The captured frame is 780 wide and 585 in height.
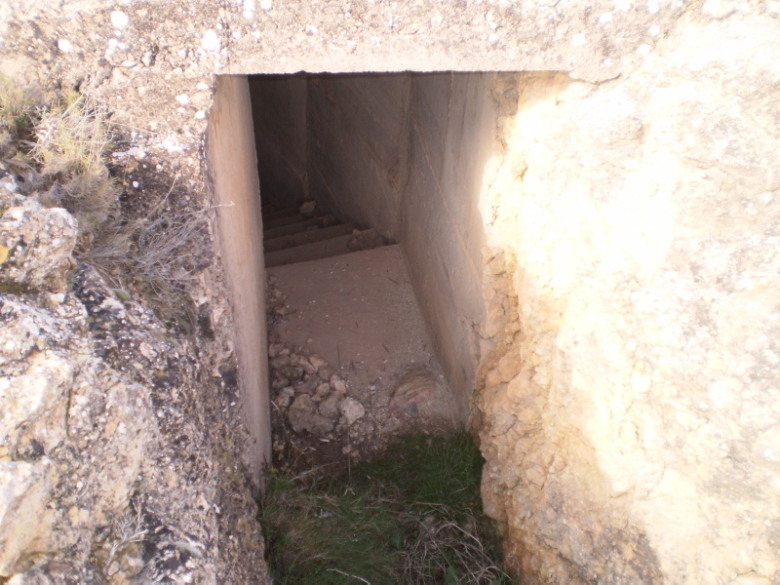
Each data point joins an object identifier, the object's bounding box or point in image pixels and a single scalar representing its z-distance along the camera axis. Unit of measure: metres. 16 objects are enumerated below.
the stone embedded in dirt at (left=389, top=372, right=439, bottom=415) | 3.24
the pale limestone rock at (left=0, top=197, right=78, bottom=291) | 1.36
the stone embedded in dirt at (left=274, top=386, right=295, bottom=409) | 3.22
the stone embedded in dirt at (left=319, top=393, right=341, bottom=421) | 3.18
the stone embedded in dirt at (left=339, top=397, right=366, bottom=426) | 3.17
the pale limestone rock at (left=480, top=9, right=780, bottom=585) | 1.46
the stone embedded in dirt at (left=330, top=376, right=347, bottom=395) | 3.30
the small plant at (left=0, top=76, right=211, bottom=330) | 1.59
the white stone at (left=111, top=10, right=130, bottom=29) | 1.60
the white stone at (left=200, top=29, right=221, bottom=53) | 1.67
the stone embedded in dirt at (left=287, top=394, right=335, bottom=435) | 3.14
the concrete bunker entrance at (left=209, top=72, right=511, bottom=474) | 2.60
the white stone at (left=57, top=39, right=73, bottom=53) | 1.64
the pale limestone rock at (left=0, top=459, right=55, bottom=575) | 1.16
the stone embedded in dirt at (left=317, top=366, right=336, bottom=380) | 3.38
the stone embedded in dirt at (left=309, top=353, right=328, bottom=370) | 3.43
